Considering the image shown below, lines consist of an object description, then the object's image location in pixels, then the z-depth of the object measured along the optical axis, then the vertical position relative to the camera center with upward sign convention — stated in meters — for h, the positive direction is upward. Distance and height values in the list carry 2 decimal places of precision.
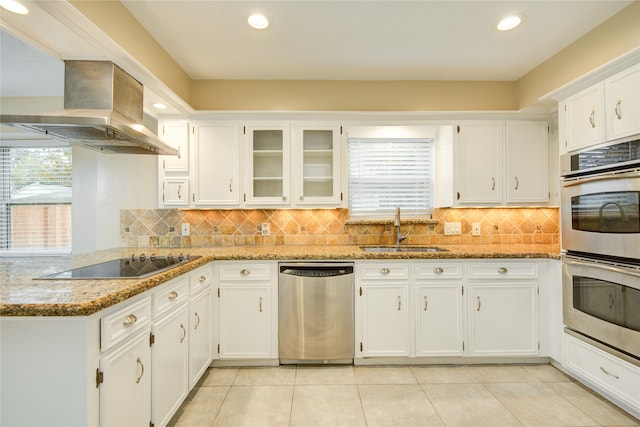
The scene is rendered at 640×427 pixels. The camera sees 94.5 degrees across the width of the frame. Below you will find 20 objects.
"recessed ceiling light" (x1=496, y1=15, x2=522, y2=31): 2.04 +1.37
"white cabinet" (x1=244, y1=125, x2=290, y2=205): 2.83 +0.52
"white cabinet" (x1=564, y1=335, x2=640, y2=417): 1.81 -1.05
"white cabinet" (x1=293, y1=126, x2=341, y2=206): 2.83 +0.51
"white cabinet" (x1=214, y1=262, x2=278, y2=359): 2.49 -0.78
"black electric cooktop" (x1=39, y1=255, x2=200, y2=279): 1.58 -0.30
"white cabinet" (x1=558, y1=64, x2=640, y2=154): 1.81 +0.71
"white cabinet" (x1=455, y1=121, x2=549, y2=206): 2.82 +0.51
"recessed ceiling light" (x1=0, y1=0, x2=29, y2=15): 1.29 +0.95
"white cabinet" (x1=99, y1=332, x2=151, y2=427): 1.22 -0.75
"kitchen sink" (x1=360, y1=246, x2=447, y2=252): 2.91 -0.31
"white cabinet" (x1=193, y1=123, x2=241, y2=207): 2.81 +0.50
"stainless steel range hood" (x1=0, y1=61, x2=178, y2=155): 1.60 +0.66
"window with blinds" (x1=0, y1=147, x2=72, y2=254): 3.11 +0.21
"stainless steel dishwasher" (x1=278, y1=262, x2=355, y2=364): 2.46 -0.78
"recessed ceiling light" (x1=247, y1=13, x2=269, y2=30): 2.00 +1.37
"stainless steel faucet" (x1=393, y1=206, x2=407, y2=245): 2.94 -0.09
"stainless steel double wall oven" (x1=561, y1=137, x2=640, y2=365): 1.79 -0.19
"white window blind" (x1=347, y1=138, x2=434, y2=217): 3.19 +0.50
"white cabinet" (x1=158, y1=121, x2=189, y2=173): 2.79 +0.73
